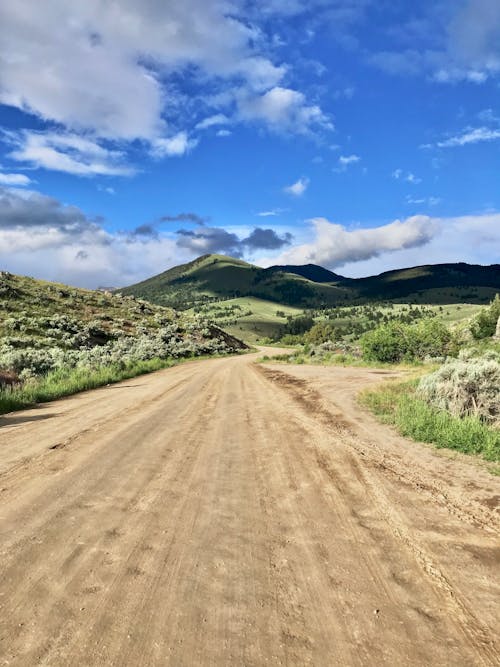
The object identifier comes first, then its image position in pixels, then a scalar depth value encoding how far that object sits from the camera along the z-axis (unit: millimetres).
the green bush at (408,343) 34094
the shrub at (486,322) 48194
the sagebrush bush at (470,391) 9461
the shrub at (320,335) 88875
